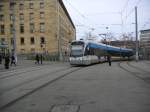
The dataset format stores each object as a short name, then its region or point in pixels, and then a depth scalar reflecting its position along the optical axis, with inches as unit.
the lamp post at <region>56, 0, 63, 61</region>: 1252.2
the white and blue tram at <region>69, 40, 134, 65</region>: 622.7
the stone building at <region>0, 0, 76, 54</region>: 1354.7
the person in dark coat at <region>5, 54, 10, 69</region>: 577.5
